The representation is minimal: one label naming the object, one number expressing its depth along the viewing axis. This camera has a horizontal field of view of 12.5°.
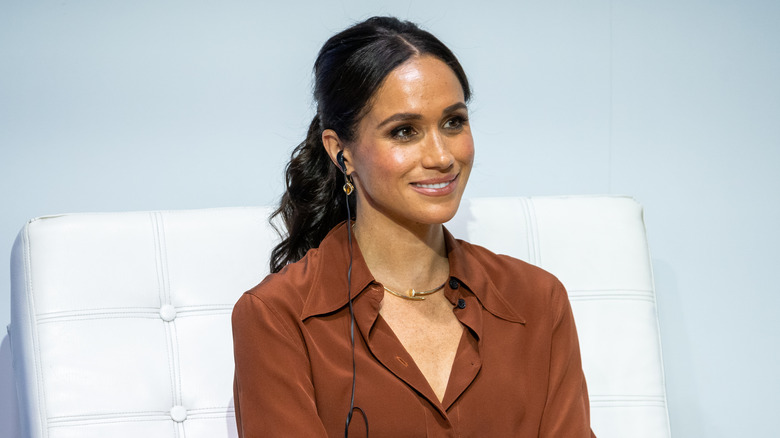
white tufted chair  4.35
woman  4.23
